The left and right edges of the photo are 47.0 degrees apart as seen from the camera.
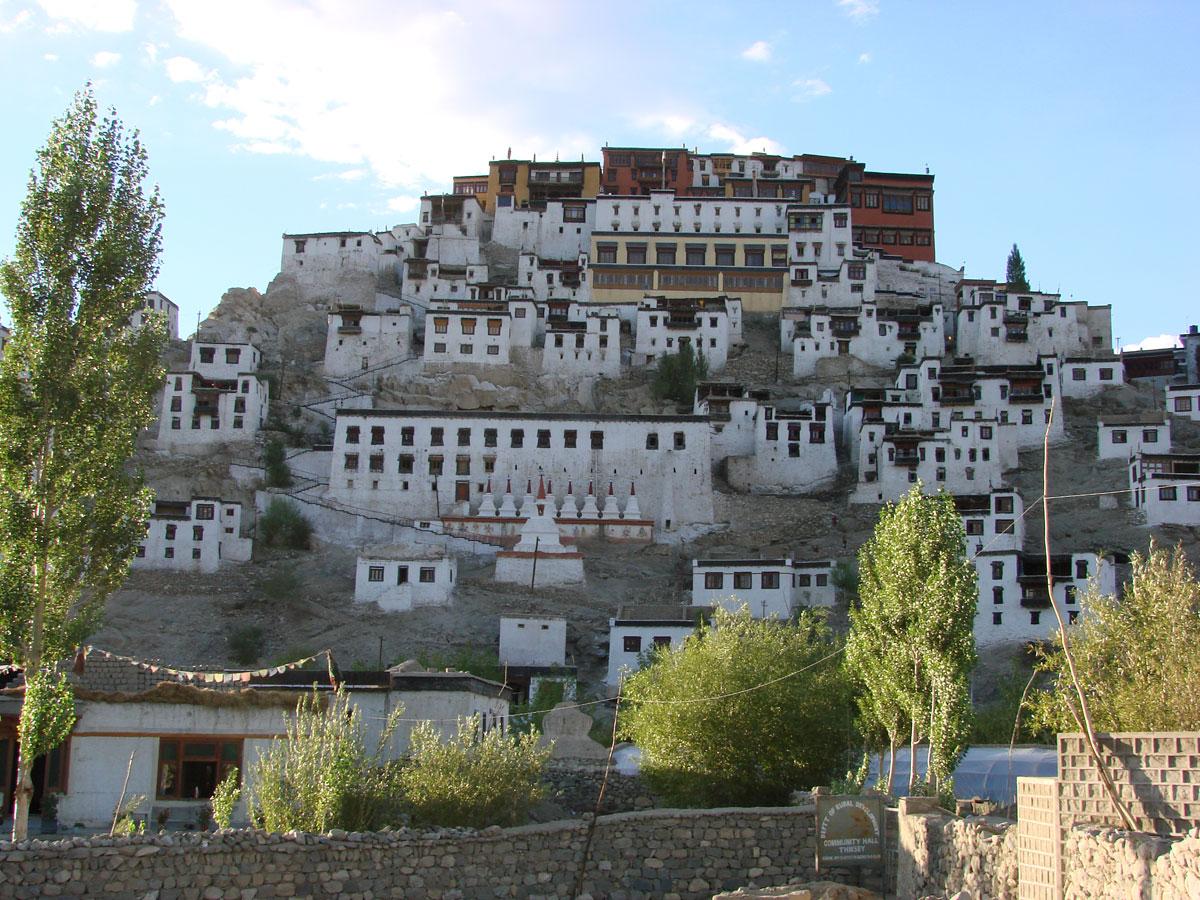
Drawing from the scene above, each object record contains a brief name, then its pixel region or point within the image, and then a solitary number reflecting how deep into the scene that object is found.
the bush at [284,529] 62.94
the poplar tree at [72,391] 22.67
